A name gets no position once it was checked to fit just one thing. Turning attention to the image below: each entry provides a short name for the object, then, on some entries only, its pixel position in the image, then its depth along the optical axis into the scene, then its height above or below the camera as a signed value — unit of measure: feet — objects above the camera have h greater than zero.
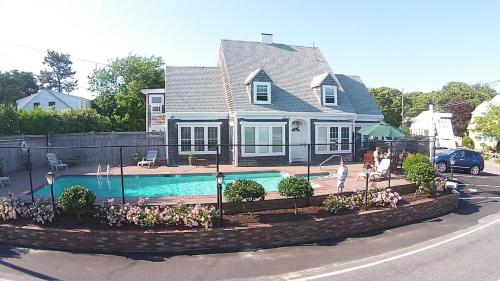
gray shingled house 72.43 +6.82
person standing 41.57 -4.02
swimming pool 49.14 -6.46
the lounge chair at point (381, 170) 51.31 -4.13
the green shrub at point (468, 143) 141.76 -1.03
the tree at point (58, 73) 260.21 +49.95
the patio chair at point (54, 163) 64.13 -3.76
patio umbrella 63.26 +1.66
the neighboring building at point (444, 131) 143.84 +3.77
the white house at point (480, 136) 128.39 +2.40
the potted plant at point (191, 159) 70.95 -3.47
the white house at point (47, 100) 153.48 +17.57
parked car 75.82 -4.31
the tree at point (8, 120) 70.69 +4.21
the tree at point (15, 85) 174.13 +30.62
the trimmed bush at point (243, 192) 34.45 -4.78
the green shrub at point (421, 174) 44.66 -4.15
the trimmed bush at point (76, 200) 31.50 -5.08
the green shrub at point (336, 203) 37.06 -6.40
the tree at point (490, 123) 114.21 +5.41
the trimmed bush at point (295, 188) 36.11 -4.71
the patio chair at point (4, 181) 48.13 -5.28
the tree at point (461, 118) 180.96 +11.16
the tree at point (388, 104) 208.44 +21.67
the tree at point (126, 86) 118.83 +20.46
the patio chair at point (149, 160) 69.67 -3.59
